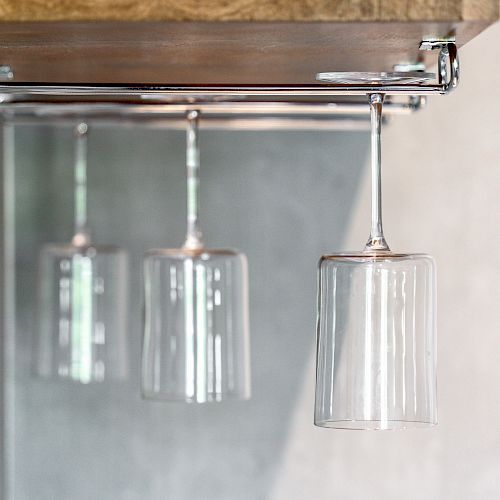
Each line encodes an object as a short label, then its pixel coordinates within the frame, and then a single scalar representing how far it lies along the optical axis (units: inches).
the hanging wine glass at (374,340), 49.6
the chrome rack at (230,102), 48.6
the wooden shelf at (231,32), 45.2
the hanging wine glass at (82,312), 72.9
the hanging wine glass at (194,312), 58.9
